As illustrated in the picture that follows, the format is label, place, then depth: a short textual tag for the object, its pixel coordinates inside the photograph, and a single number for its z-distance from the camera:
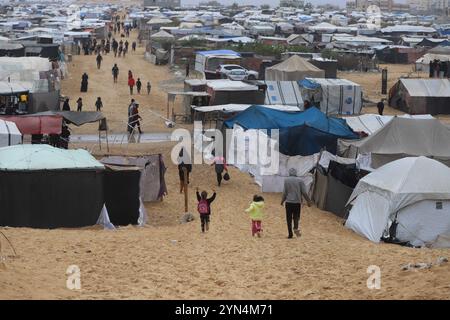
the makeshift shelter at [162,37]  54.15
